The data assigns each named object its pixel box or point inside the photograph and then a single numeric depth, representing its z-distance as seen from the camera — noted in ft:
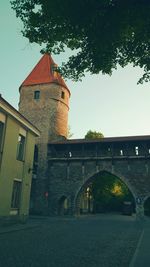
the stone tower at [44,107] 100.94
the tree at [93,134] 131.23
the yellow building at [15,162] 45.73
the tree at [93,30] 27.22
